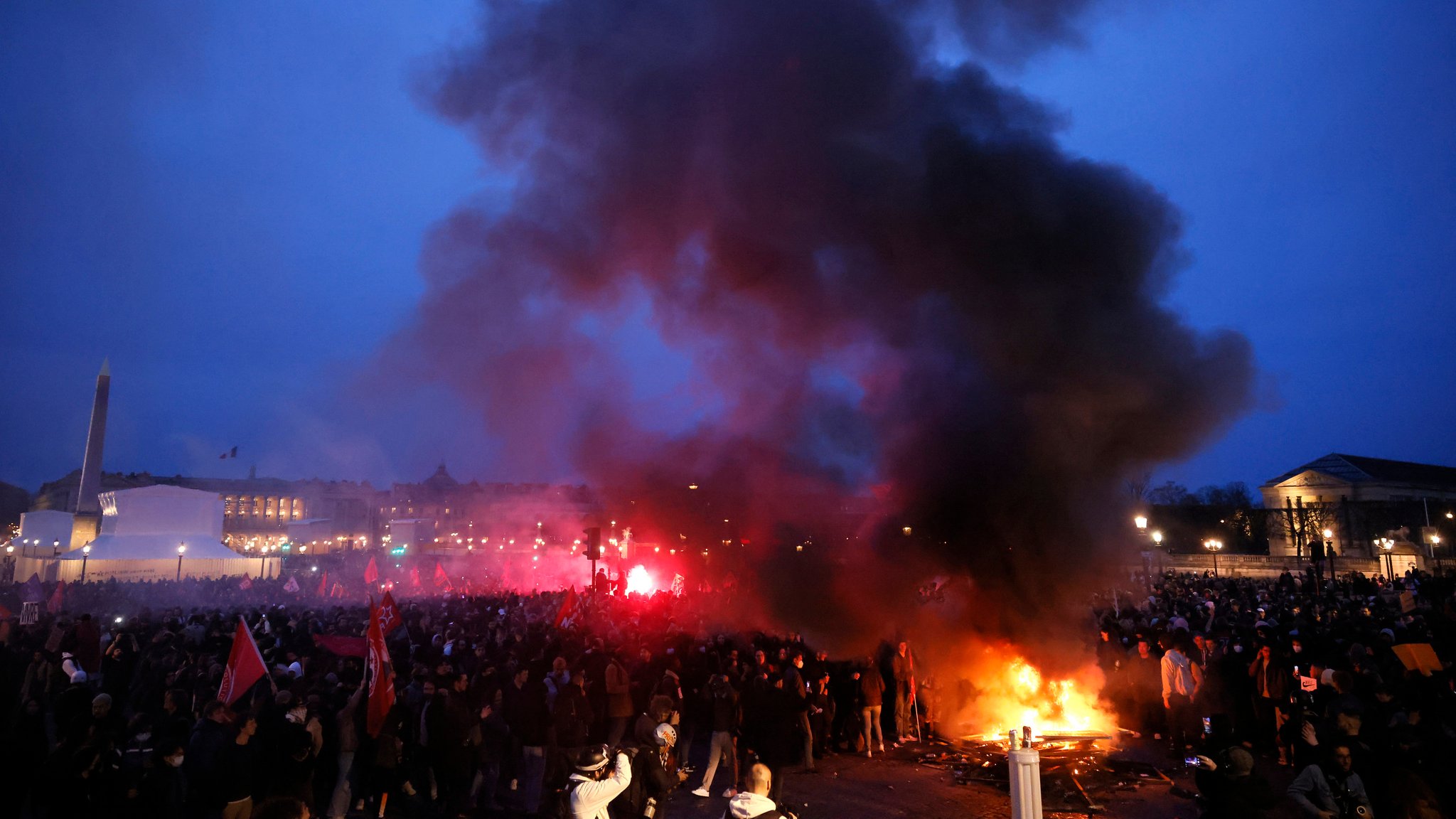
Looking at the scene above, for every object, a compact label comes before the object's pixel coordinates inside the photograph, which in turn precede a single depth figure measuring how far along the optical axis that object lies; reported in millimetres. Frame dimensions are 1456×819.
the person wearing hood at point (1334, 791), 5070
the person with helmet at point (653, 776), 5855
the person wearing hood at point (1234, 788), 4898
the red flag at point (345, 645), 9961
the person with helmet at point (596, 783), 5055
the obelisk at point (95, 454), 49250
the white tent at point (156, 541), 33750
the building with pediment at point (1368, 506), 48438
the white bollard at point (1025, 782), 6016
